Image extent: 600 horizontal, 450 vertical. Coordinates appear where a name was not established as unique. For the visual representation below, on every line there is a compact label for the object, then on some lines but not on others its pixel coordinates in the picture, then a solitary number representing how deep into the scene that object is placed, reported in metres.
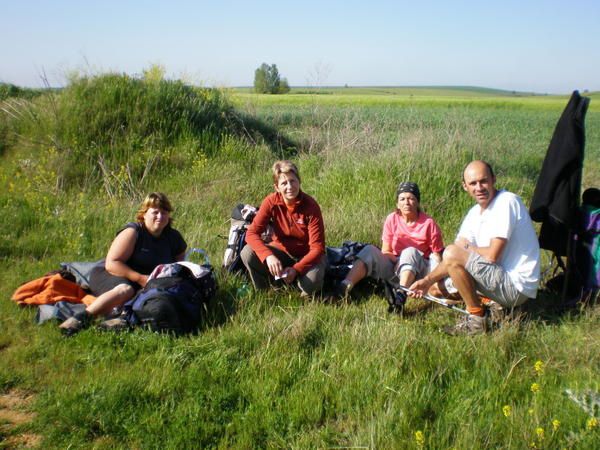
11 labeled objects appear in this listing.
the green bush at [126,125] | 9.17
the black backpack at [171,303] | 4.16
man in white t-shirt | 4.27
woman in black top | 4.43
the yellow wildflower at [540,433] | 2.68
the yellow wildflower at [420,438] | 2.71
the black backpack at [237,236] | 5.36
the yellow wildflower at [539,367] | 3.44
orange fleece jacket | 4.65
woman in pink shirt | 5.13
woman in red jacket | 4.88
